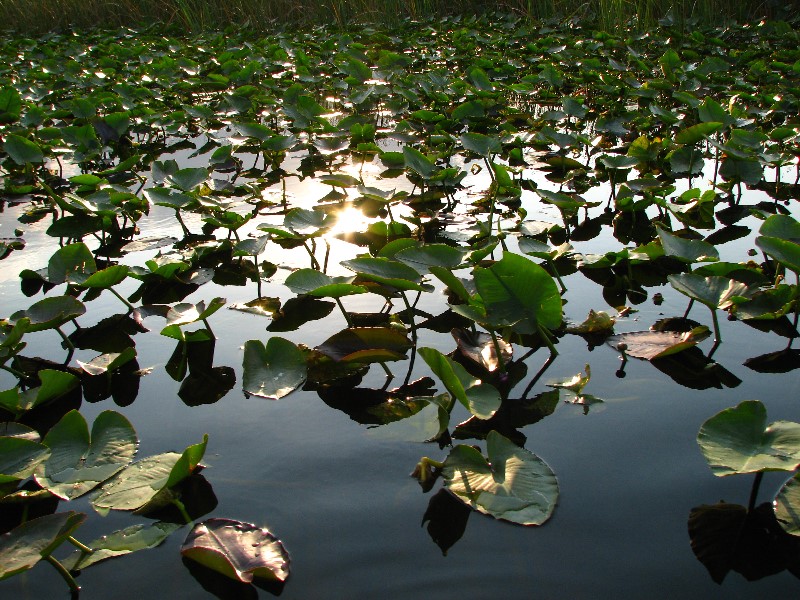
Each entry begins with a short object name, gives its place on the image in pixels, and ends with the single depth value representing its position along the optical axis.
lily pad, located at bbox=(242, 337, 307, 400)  1.14
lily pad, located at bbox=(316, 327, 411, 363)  1.21
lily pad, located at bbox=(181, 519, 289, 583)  0.76
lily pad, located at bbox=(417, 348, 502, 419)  0.95
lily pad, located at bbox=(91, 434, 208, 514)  0.85
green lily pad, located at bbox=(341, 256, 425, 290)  1.26
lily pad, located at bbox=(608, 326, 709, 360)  1.18
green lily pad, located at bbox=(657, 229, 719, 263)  1.39
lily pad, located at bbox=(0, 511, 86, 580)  0.75
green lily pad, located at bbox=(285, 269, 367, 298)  1.25
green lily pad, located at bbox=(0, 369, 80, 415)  1.06
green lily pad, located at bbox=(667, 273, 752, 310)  1.22
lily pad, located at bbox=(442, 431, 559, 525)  0.85
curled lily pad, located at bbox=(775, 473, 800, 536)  0.80
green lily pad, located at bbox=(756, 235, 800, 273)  1.21
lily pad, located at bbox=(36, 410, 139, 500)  0.93
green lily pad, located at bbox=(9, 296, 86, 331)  1.31
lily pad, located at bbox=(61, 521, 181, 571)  0.81
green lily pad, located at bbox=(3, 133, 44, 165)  2.21
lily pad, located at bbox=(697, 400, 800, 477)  0.84
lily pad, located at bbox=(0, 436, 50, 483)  0.92
